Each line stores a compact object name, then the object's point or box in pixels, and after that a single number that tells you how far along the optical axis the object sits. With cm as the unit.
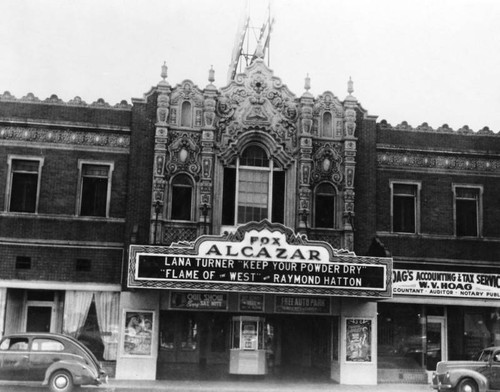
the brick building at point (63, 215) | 2305
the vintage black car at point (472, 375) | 1941
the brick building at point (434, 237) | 2450
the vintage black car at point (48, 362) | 1820
